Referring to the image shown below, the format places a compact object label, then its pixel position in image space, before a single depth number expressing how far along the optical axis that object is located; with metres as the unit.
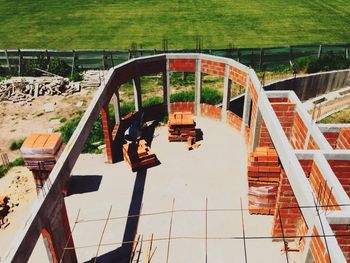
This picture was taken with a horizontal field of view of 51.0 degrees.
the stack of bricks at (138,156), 16.92
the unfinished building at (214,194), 9.39
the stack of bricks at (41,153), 11.15
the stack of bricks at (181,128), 18.92
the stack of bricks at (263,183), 14.15
